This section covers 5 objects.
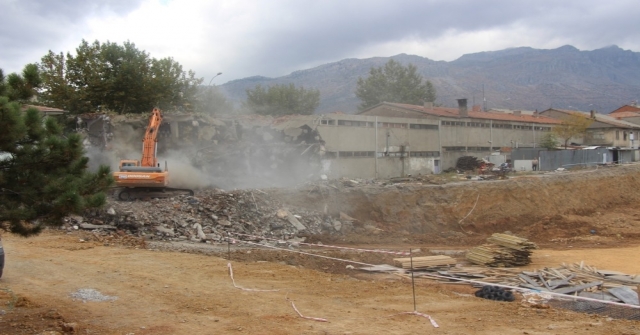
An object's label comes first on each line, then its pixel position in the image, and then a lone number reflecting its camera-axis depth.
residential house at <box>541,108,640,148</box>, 59.31
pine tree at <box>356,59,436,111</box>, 87.06
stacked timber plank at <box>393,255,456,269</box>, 14.52
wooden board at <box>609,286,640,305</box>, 11.20
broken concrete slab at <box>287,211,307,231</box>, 22.35
